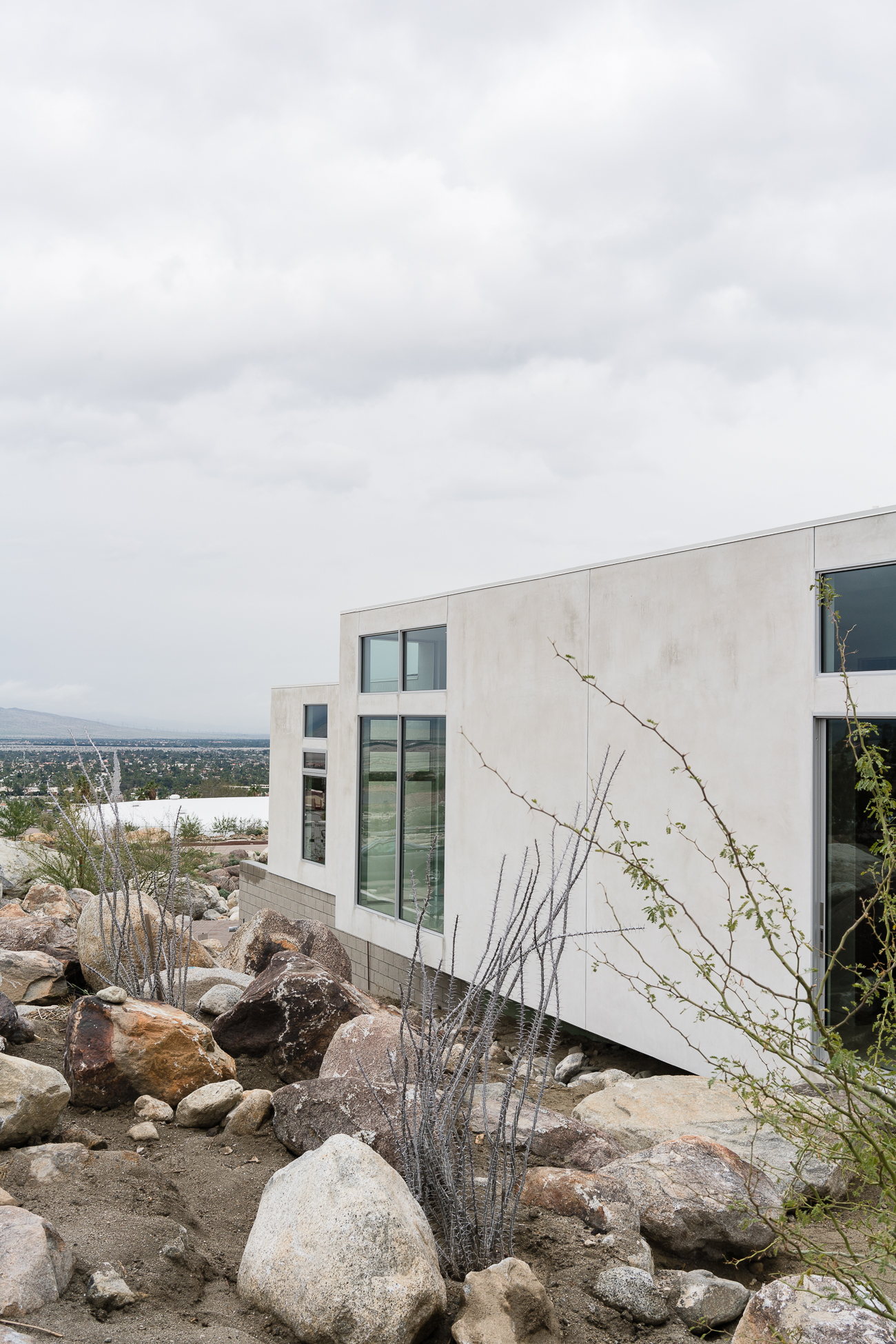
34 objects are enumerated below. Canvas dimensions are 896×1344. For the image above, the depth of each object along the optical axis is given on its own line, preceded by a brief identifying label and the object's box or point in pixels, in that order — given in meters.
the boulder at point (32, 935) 7.55
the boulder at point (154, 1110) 4.12
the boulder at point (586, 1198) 3.52
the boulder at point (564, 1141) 4.27
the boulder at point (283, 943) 8.99
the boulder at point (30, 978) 5.87
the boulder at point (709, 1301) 3.11
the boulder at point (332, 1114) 3.82
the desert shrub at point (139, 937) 5.08
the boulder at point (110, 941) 5.28
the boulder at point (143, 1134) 3.90
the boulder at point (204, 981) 6.35
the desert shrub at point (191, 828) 18.31
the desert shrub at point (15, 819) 15.93
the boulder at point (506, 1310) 2.64
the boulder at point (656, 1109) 5.35
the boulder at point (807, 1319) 2.61
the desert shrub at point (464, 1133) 2.95
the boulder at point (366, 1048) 4.48
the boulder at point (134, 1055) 4.19
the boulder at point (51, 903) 10.29
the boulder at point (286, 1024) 5.08
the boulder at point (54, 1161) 3.24
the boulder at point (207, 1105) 4.15
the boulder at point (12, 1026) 4.77
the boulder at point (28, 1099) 3.44
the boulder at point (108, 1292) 2.45
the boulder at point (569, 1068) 7.69
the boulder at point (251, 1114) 4.13
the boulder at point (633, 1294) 3.01
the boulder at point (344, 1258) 2.55
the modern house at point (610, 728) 5.90
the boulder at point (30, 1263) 2.32
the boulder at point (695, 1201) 3.68
